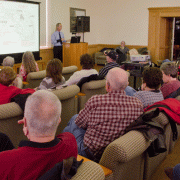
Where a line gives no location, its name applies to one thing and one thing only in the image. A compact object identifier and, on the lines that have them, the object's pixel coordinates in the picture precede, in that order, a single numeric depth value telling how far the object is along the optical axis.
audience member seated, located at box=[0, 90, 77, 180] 1.20
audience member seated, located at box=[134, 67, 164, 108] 2.74
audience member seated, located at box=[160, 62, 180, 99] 3.26
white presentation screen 6.80
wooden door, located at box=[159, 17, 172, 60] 10.67
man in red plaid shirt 2.09
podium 8.77
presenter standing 8.77
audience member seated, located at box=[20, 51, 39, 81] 4.78
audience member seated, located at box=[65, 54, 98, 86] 4.10
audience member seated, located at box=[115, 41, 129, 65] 9.11
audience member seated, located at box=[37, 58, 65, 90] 3.57
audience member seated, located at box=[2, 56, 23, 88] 4.50
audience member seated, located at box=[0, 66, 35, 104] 2.74
